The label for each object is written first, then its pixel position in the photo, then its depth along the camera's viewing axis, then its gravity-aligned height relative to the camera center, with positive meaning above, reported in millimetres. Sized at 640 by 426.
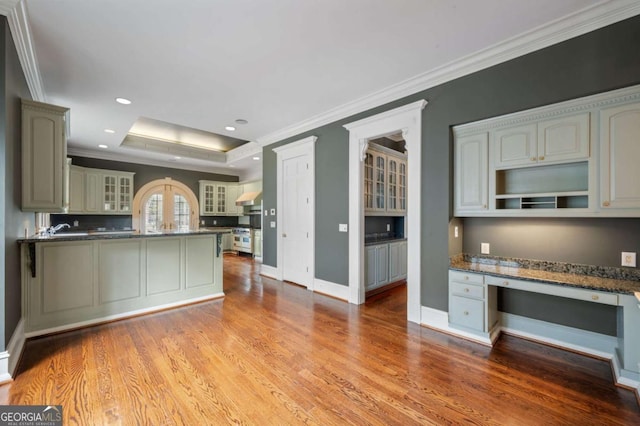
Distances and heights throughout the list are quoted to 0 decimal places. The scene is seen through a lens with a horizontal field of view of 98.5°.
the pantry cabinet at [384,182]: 4574 +541
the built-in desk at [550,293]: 2076 -745
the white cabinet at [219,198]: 8781 +470
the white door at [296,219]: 4898 -140
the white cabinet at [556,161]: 2184 +460
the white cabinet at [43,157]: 2707 +570
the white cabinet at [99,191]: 6504 +529
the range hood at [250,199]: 8281 +391
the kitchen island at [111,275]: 2938 -789
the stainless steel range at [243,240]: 8289 -874
